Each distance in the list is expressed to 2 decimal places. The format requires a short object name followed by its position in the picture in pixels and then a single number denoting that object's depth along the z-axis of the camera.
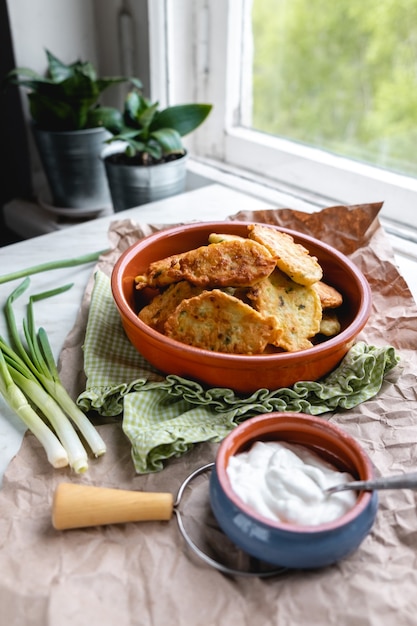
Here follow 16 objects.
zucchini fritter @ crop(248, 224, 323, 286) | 0.92
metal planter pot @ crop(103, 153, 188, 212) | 1.56
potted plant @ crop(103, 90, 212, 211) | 1.56
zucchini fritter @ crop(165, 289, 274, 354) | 0.86
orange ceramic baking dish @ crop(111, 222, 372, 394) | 0.85
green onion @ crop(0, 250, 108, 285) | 1.20
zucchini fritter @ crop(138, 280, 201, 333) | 0.93
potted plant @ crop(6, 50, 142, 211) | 1.60
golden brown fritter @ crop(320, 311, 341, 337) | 0.95
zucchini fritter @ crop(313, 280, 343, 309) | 0.97
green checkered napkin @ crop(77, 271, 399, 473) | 0.81
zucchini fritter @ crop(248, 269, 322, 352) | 0.88
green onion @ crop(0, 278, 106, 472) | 0.82
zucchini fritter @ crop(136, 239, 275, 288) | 0.89
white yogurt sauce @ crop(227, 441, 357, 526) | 0.65
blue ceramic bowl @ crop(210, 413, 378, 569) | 0.62
